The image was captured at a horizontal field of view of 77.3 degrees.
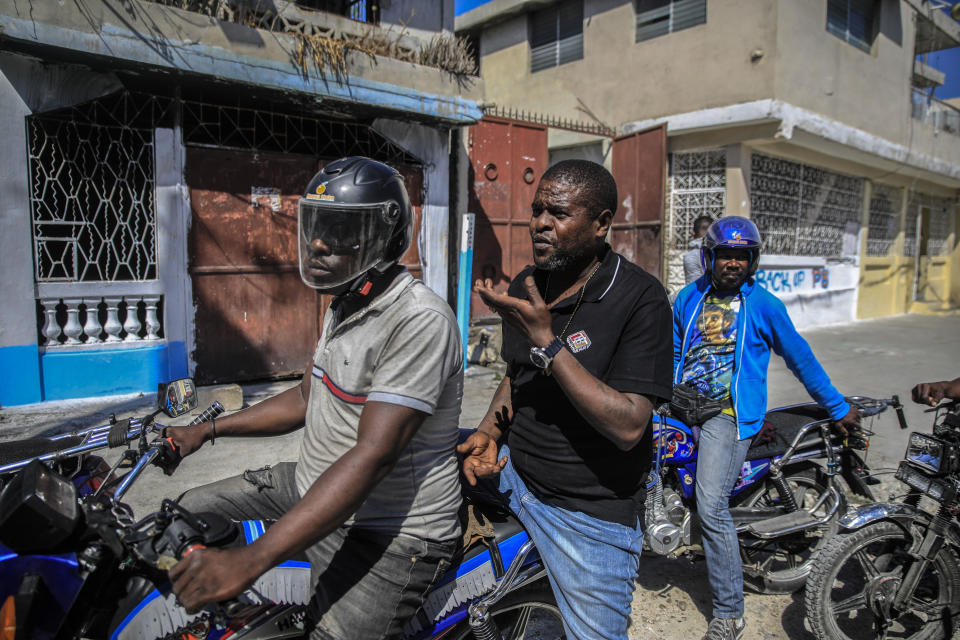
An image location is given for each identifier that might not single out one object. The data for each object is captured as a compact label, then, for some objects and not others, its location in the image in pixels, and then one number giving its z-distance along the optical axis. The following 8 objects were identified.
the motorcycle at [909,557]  2.52
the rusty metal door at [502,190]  8.13
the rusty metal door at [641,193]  8.96
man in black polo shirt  1.59
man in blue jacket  2.62
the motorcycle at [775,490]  2.80
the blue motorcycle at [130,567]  1.32
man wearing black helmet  1.42
